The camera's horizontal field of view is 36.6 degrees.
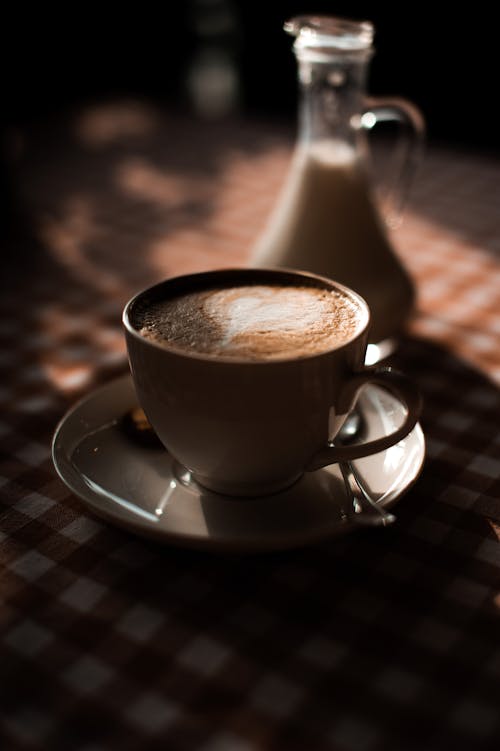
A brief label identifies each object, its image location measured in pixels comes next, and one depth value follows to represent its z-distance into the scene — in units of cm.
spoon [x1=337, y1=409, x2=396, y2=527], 42
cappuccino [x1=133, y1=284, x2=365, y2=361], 46
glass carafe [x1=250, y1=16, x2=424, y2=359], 68
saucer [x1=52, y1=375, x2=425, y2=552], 42
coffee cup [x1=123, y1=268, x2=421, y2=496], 42
